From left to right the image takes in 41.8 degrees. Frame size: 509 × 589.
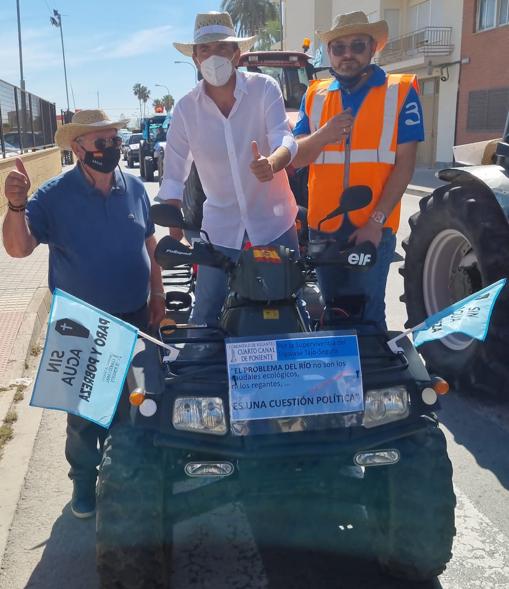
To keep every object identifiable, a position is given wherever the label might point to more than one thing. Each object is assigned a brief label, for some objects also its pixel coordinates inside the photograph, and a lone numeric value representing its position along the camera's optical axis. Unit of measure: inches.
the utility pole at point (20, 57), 1396.4
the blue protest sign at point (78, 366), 83.7
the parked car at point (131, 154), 1409.9
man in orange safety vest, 126.9
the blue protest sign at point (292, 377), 87.7
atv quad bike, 88.7
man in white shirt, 118.0
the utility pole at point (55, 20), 2213.3
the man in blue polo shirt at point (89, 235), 120.8
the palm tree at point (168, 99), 3590.1
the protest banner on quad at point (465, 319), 88.3
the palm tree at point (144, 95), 5088.6
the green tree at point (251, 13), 2310.5
